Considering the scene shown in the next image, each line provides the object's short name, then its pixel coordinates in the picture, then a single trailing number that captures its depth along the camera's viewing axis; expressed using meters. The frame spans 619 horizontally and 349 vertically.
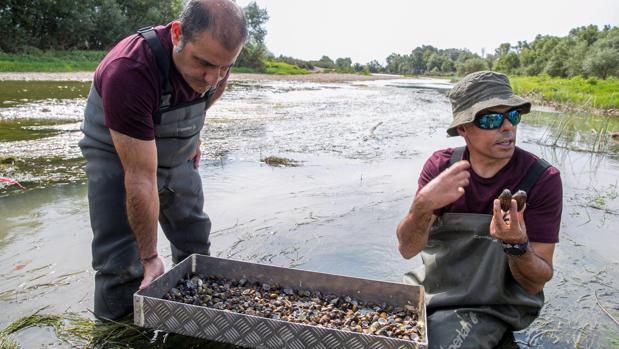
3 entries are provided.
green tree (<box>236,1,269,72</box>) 59.88
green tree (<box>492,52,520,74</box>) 87.81
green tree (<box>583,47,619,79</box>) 44.81
